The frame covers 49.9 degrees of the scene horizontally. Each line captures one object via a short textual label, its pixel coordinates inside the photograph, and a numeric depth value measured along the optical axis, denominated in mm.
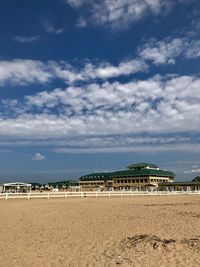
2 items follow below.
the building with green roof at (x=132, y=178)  66634
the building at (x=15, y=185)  40083
